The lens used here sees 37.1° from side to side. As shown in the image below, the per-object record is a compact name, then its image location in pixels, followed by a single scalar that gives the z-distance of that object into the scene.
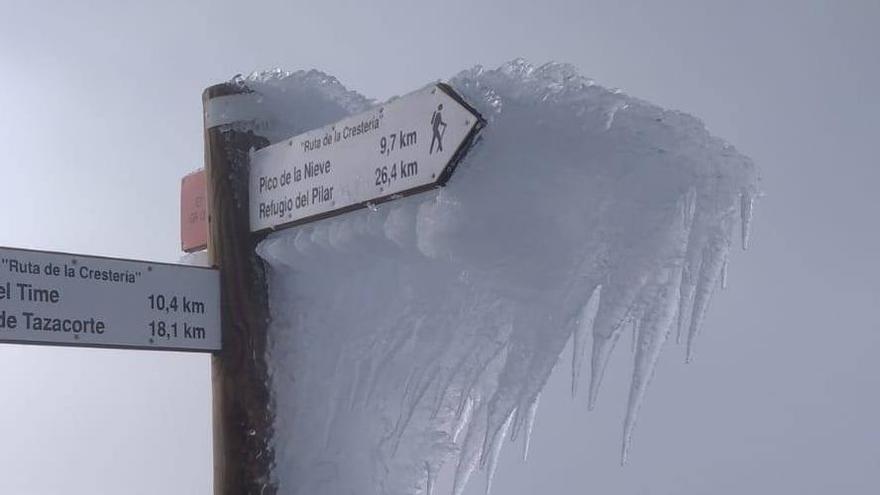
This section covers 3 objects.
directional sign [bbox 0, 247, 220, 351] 3.18
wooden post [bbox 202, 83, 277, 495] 3.35
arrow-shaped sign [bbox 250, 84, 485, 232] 2.91
